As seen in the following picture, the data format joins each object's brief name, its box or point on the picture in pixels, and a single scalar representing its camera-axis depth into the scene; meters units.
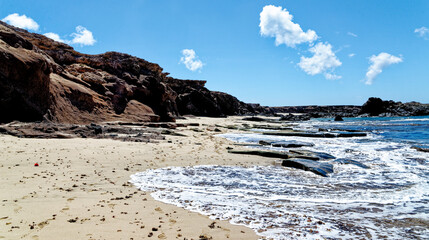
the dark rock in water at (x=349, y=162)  8.48
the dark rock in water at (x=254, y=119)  48.22
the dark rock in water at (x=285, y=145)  13.20
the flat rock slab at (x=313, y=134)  19.28
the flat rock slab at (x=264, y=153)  9.82
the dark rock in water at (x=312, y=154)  9.90
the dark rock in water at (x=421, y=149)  11.73
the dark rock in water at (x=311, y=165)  7.34
